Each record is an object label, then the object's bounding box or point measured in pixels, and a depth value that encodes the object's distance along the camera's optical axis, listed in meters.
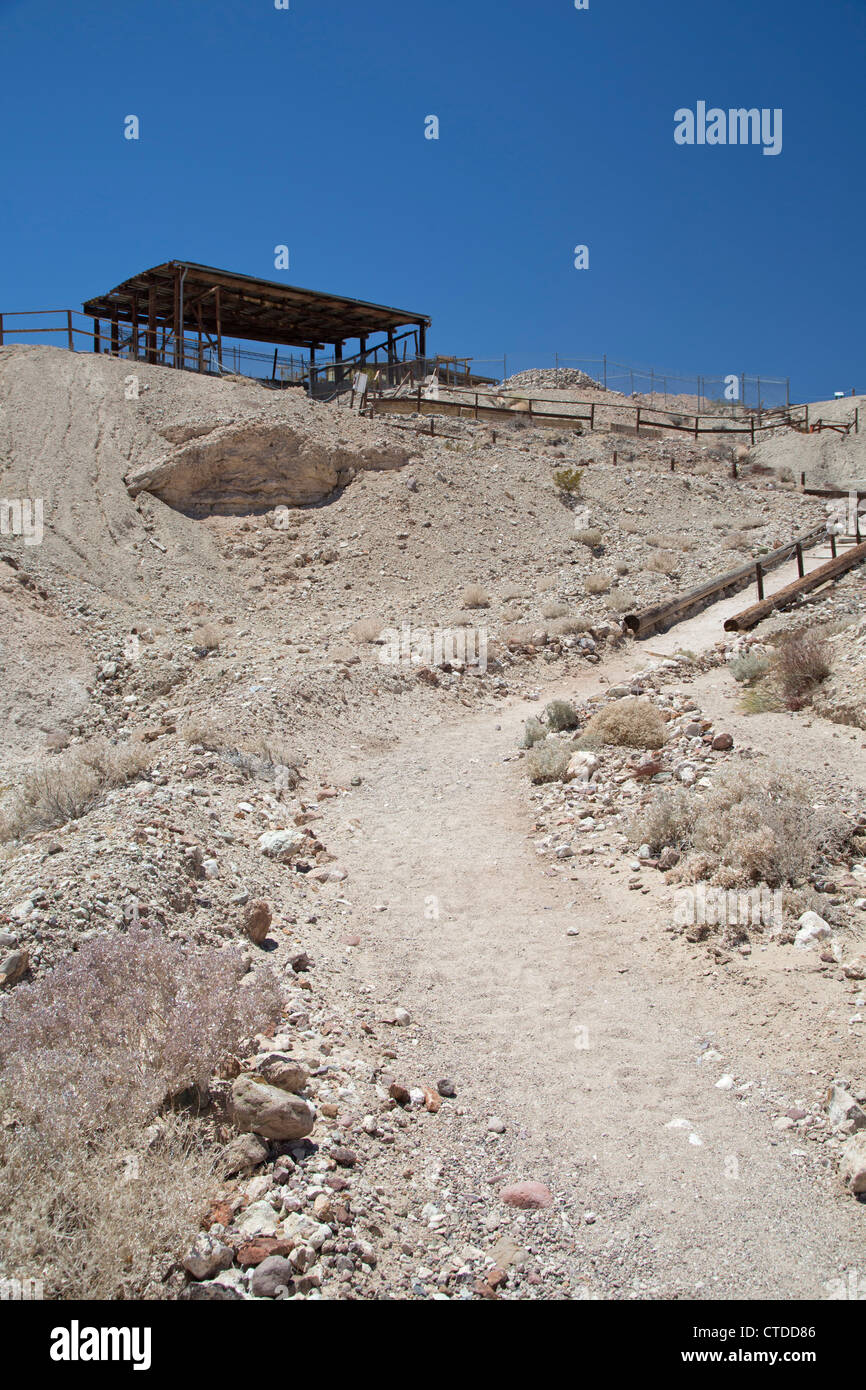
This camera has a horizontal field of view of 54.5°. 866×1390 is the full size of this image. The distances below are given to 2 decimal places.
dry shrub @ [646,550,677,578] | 17.03
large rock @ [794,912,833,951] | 5.38
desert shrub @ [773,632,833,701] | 10.16
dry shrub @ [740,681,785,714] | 10.00
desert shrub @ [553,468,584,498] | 21.34
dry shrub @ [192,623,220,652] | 13.72
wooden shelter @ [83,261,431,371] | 24.03
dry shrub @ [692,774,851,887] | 6.00
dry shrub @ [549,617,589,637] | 14.45
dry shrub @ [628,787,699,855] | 6.94
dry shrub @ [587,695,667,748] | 9.16
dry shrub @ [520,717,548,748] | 10.10
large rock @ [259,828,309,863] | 7.18
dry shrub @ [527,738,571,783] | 9.05
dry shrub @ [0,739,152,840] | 7.42
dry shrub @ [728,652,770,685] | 11.16
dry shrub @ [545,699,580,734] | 10.40
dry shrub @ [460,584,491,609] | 15.95
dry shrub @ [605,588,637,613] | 15.34
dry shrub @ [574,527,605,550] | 18.67
